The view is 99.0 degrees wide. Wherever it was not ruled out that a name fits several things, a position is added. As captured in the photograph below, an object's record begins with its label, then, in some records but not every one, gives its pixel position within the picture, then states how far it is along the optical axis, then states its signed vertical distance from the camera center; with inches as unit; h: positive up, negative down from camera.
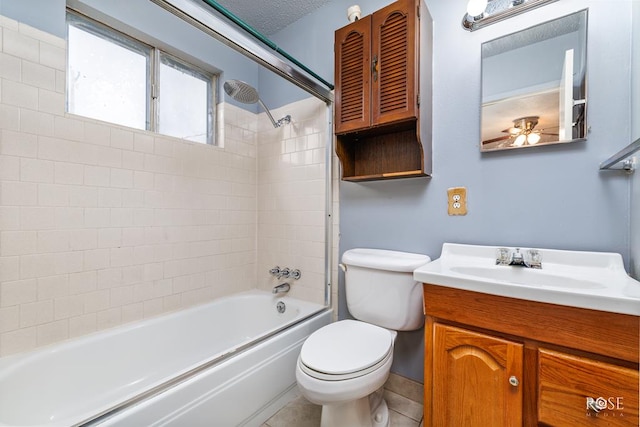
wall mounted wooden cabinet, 52.0 +24.7
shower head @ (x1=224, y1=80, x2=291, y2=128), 65.1 +29.0
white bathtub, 40.5 -30.2
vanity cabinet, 29.5 -18.9
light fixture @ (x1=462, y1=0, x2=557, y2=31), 48.4 +36.6
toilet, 41.1 -23.6
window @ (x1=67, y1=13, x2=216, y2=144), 58.6 +30.9
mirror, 45.0 +21.9
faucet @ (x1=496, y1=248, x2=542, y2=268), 45.2 -8.1
